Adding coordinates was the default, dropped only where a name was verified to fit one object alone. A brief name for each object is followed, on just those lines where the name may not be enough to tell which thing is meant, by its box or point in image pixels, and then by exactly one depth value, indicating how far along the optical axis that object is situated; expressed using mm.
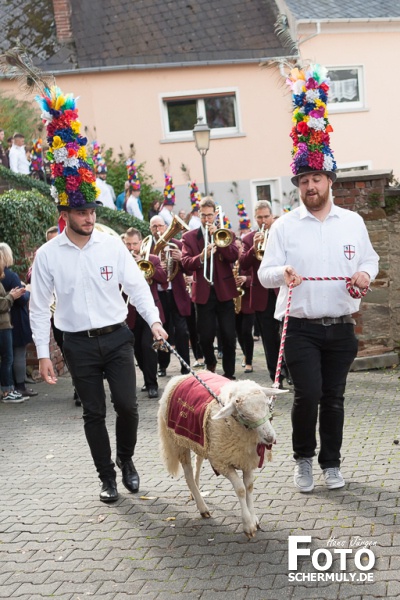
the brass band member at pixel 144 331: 11602
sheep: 5617
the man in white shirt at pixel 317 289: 6578
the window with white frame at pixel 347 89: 28562
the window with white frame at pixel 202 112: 27281
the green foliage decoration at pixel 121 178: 26156
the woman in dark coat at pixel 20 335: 12281
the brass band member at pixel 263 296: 11445
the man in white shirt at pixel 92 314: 6836
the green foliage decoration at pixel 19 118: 22859
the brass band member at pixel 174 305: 12758
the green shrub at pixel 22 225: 13812
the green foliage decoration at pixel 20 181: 17531
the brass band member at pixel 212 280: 11883
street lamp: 21141
